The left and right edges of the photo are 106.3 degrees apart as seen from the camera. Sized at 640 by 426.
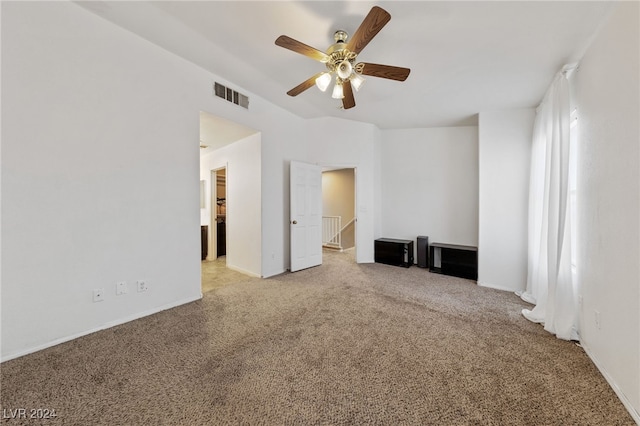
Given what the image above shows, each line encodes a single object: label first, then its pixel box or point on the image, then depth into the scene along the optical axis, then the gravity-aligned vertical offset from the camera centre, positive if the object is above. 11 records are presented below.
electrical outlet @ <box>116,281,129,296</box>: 2.41 -0.82
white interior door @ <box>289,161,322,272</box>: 4.27 -0.15
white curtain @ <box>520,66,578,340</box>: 2.20 -0.23
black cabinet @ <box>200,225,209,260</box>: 5.31 -0.76
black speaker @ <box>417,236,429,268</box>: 4.61 -0.89
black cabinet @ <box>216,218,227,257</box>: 5.50 -0.70
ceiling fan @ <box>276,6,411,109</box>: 1.84 +1.30
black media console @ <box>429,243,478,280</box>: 3.93 -0.91
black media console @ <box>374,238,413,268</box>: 4.65 -0.89
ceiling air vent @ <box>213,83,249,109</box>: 3.19 +1.57
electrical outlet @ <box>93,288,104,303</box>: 2.27 -0.84
